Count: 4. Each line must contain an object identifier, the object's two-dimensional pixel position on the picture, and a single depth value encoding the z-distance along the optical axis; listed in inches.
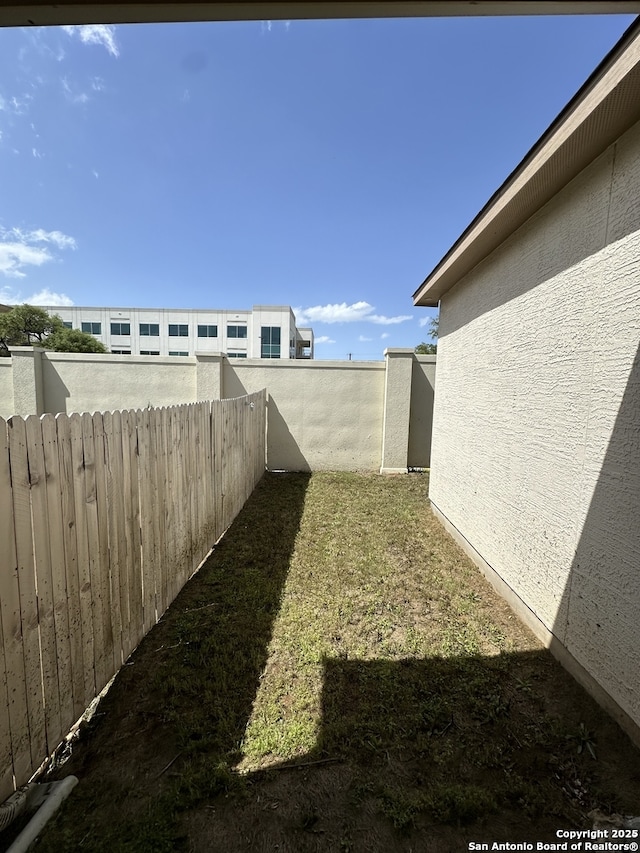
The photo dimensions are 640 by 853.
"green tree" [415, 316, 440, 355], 1404.7
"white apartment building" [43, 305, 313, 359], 1904.5
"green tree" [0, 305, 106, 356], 1263.5
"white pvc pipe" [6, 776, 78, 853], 54.0
